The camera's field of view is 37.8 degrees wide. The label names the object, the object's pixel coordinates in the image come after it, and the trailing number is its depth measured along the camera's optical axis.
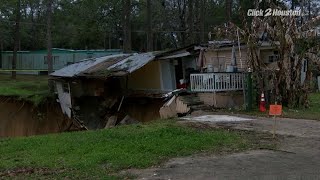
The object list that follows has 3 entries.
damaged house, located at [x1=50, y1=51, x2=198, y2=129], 23.69
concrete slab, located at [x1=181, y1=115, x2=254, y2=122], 16.20
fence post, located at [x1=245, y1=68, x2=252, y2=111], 19.44
